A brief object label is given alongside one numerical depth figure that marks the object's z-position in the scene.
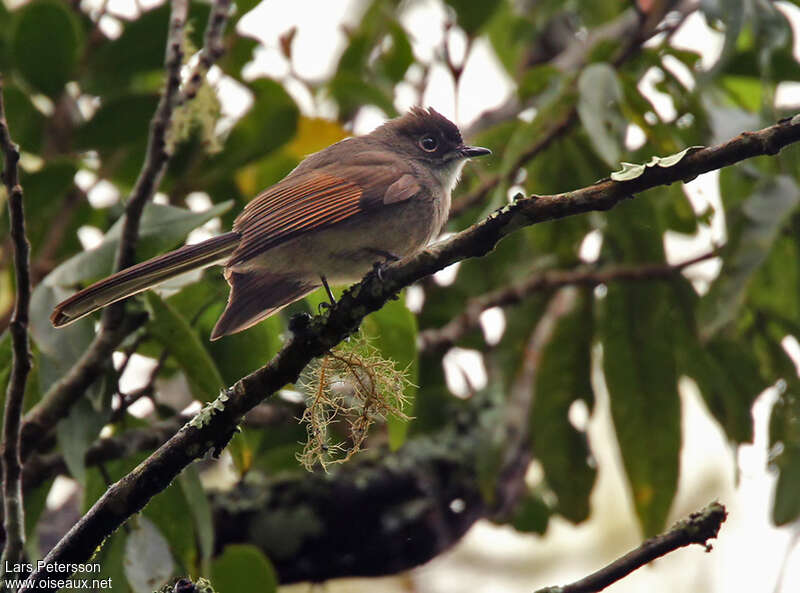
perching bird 6.08
